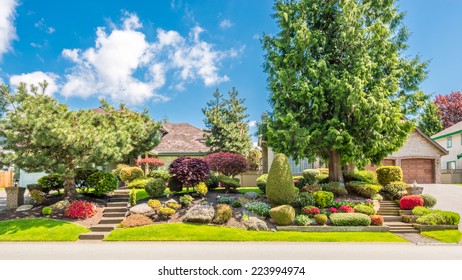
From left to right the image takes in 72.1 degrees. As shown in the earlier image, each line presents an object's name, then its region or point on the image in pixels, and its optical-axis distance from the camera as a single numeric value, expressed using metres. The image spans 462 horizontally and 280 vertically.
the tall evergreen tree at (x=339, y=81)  16.92
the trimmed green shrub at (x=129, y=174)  21.45
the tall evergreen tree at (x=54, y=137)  14.12
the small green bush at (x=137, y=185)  20.83
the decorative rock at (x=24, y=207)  16.02
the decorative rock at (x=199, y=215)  14.12
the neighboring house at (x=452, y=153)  31.89
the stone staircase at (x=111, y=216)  12.65
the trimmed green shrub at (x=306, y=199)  15.71
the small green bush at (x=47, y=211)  14.98
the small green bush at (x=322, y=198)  15.70
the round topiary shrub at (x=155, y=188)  16.75
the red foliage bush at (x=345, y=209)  15.20
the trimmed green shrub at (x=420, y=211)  14.85
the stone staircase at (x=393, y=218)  14.14
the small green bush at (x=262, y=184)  19.65
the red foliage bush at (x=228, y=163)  19.89
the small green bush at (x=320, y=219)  14.07
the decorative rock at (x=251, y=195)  17.20
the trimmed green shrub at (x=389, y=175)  20.08
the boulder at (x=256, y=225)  13.63
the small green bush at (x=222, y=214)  14.19
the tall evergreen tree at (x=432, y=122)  44.59
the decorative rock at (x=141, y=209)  14.91
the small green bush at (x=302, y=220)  14.02
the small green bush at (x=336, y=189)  17.52
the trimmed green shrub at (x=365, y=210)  15.17
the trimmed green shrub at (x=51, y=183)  18.08
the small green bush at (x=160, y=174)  20.88
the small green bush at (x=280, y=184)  15.34
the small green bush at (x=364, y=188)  17.47
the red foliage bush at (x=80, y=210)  14.79
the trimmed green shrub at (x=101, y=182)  17.45
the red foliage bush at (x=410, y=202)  15.95
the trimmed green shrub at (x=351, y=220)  14.03
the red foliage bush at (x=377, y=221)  14.23
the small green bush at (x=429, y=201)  16.34
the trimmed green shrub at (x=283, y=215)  14.02
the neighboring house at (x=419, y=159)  28.88
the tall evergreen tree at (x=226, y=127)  31.52
